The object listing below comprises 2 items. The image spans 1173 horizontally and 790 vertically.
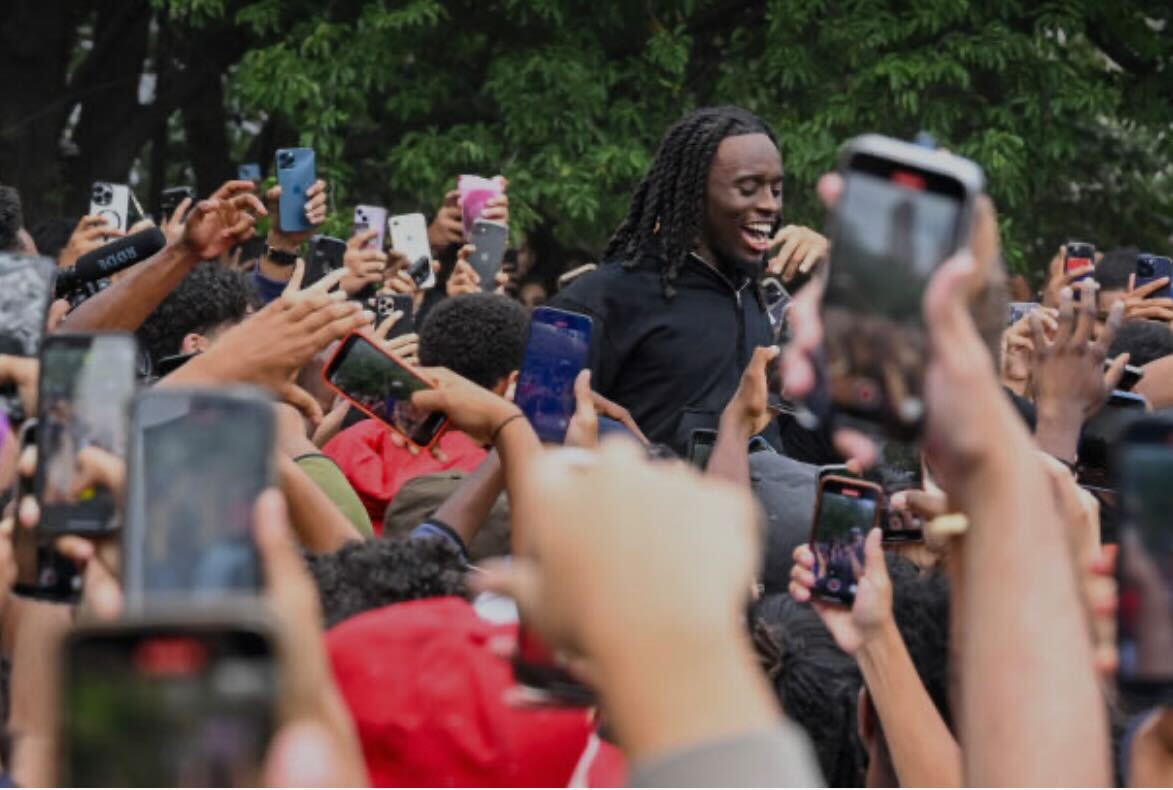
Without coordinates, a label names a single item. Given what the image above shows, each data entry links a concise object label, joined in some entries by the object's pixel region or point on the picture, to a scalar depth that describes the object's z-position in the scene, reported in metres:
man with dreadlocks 5.72
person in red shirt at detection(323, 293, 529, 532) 5.09
